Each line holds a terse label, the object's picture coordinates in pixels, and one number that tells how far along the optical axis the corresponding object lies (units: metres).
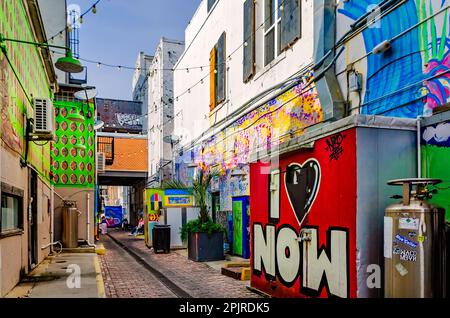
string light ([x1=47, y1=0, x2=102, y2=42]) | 9.47
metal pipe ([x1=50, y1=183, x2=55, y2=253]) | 13.98
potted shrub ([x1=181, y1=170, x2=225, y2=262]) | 13.17
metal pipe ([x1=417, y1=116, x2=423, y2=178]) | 5.90
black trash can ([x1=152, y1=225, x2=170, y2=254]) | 16.00
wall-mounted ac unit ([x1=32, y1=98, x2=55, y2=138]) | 8.45
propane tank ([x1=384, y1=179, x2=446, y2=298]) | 4.68
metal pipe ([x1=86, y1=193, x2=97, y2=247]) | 16.66
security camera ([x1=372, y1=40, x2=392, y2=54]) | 7.30
